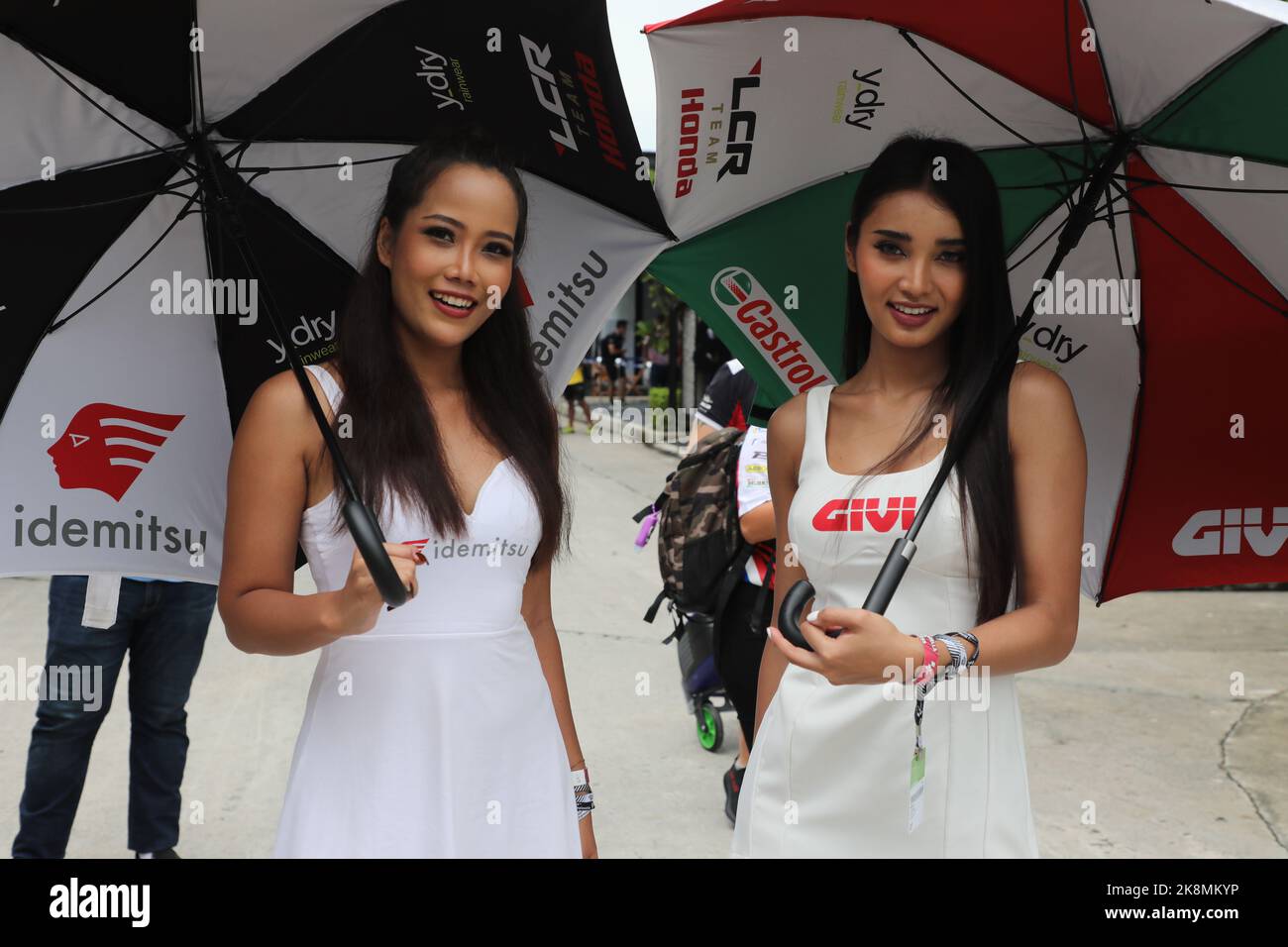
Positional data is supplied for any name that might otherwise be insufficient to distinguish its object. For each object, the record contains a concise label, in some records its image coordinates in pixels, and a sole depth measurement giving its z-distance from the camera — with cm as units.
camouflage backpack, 440
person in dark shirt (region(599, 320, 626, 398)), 3362
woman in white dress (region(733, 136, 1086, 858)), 232
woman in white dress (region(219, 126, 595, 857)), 226
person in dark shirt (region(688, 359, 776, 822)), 425
